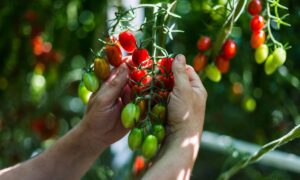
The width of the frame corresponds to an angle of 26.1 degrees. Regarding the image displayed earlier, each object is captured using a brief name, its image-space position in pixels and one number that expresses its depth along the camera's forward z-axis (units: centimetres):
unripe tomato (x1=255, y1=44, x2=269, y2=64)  130
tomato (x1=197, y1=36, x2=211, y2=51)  136
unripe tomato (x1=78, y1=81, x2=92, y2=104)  122
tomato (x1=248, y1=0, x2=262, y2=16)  130
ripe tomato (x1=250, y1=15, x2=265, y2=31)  130
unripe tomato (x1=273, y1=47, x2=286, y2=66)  126
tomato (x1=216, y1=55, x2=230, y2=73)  136
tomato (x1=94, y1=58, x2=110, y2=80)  114
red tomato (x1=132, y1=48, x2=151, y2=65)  113
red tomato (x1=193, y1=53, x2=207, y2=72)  136
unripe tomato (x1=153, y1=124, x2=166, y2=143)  107
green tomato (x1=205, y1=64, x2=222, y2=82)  136
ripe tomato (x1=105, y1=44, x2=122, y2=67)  114
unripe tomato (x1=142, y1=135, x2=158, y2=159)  106
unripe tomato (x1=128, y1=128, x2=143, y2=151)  107
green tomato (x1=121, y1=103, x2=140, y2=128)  107
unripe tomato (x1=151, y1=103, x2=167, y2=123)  107
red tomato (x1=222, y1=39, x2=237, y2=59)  135
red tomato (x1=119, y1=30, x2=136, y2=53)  114
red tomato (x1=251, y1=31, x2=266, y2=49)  131
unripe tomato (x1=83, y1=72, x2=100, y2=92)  115
